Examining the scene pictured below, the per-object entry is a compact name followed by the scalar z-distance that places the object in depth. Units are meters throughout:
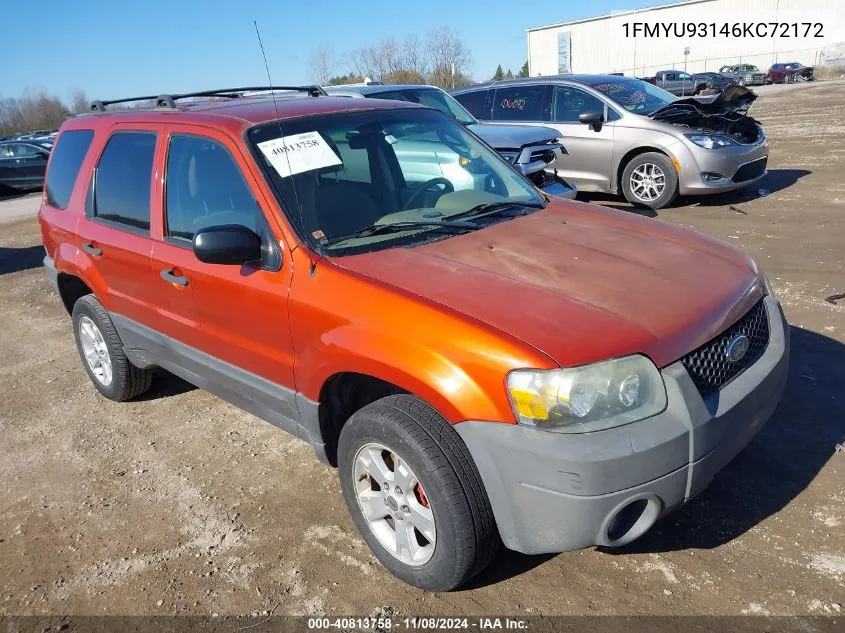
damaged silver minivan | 8.40
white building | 55.53
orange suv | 2.20
